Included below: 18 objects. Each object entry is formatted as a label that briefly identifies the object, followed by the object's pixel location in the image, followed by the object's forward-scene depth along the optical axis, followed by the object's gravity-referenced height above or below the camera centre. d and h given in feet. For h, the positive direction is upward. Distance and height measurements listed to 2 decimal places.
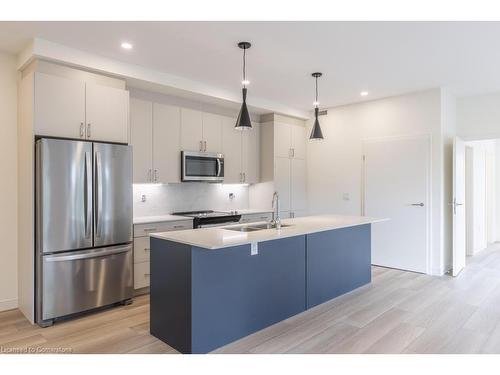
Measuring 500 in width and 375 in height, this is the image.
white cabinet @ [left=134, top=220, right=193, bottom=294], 12.96 -2.49
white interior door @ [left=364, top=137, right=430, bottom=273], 16.51 -0.65
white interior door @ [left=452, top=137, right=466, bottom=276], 16.03 -0.96
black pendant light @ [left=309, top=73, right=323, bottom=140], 12.96 +1.98
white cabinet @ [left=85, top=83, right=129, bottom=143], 11.68 +2.58
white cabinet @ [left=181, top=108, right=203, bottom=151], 15.70 +2.62
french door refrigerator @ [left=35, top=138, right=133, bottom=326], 10.47 -1.28
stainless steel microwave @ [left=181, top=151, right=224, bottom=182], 15.61 +0.95
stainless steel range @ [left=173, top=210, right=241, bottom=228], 14.62 -1.38
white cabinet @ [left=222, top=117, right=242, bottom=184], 17.60 +1.83
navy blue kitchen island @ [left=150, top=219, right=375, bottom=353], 8.52 -2.81
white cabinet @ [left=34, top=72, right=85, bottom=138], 10.67 +2.56
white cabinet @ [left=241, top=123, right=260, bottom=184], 18.67 +1.74
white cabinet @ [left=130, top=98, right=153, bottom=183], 13.98 +2.04
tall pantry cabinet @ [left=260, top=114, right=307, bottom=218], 19.20 +1.52
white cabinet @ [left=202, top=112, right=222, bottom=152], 16.58 +2.65
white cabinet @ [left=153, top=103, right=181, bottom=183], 14.70 +1.89
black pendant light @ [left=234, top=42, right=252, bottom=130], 10.65 +2.07
